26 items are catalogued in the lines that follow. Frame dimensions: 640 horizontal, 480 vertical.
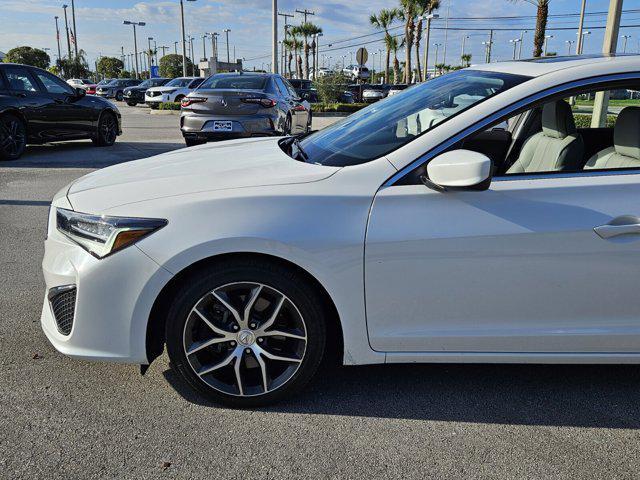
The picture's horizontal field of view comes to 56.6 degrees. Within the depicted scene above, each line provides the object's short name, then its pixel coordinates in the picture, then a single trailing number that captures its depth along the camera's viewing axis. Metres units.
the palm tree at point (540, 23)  23.97
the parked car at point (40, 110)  10.11
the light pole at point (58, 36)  71.81
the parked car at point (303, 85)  31.28
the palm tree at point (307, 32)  80.94
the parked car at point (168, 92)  26.88
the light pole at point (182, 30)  41.20
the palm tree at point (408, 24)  48.44
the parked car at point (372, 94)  32.84
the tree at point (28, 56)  66.25
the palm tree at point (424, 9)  47.88
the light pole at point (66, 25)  66.19
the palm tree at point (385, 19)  62.91
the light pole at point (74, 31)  59.84
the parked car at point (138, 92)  32.22
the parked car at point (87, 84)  39.90
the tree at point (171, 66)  79.74
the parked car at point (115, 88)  38.88
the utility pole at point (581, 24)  34.57
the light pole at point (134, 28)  58.77
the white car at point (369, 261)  2.58
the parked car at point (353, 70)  63.56
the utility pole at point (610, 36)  9.02
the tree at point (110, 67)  90.25
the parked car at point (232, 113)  9.72
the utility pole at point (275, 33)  23.53
